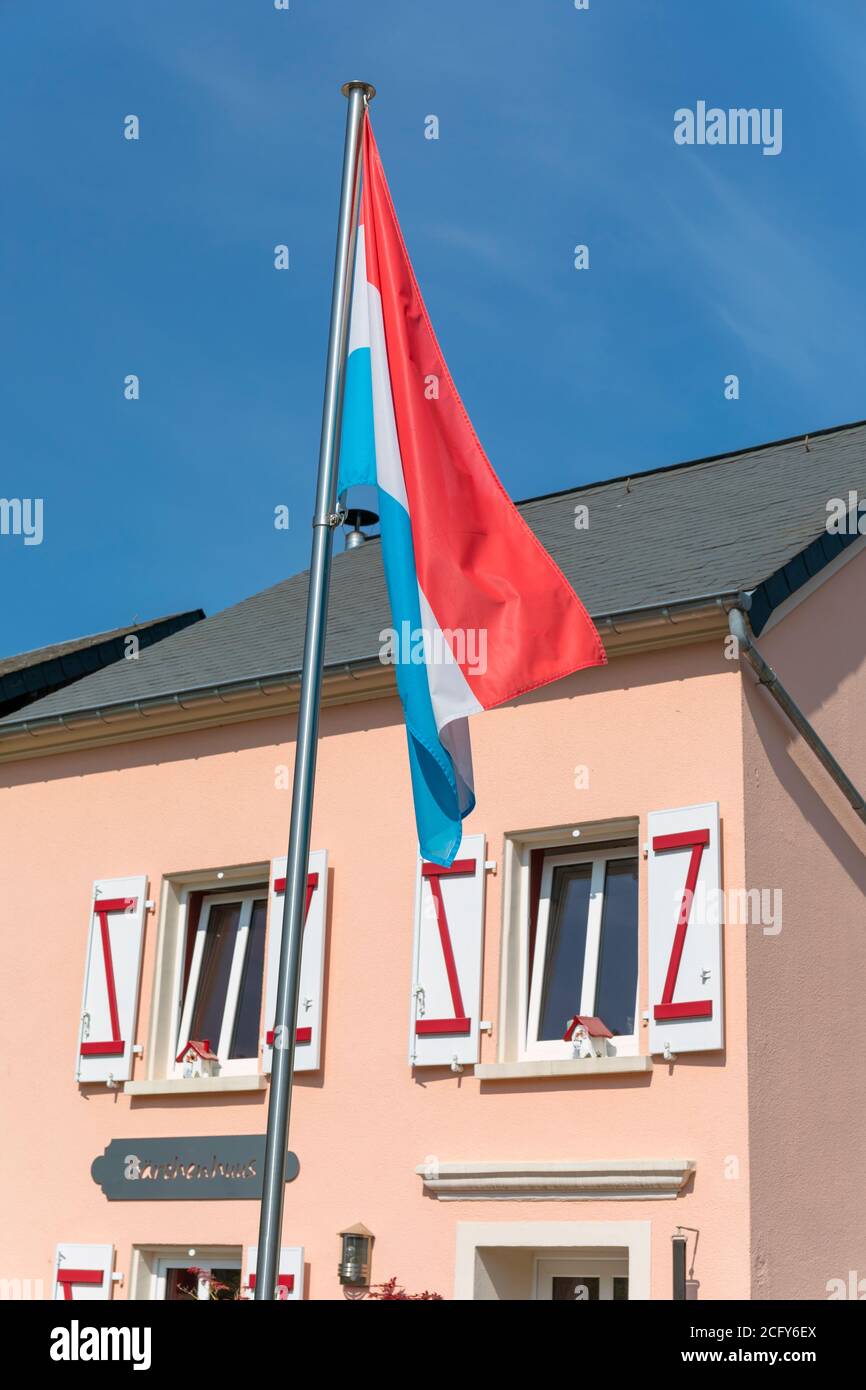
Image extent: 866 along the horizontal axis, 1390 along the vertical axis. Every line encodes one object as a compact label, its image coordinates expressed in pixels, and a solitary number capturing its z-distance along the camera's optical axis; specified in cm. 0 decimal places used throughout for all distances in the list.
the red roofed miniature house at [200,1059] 2133
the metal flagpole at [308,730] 1083
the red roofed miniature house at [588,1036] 1844
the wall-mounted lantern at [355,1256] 1887
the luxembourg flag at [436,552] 1283
